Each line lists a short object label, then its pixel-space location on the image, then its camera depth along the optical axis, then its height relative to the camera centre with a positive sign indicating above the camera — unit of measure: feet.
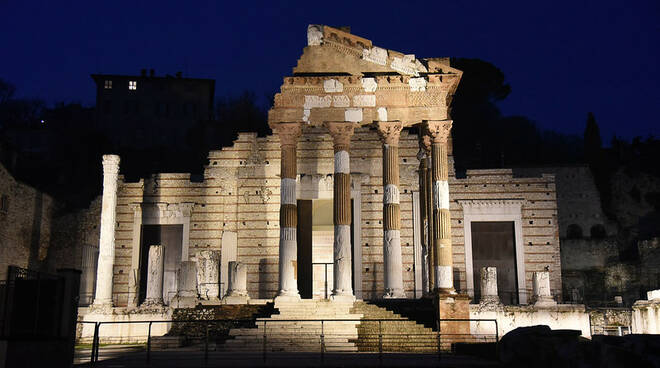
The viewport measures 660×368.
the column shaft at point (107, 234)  77.20 +7.09
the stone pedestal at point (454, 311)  62.84 -1.57
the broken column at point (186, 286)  68.54 +0.78
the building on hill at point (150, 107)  189.98 +54.20
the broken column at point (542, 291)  71.87 +0.46
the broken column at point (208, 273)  70.03 +2.17
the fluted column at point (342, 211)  68.44 +8.89
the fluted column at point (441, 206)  66.74 +9.27
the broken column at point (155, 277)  72.90 +1.80
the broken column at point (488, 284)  74.08 +1.18
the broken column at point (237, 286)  68.85 +0.81
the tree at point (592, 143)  141.08 +33.22
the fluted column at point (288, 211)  68.95 +8.88
